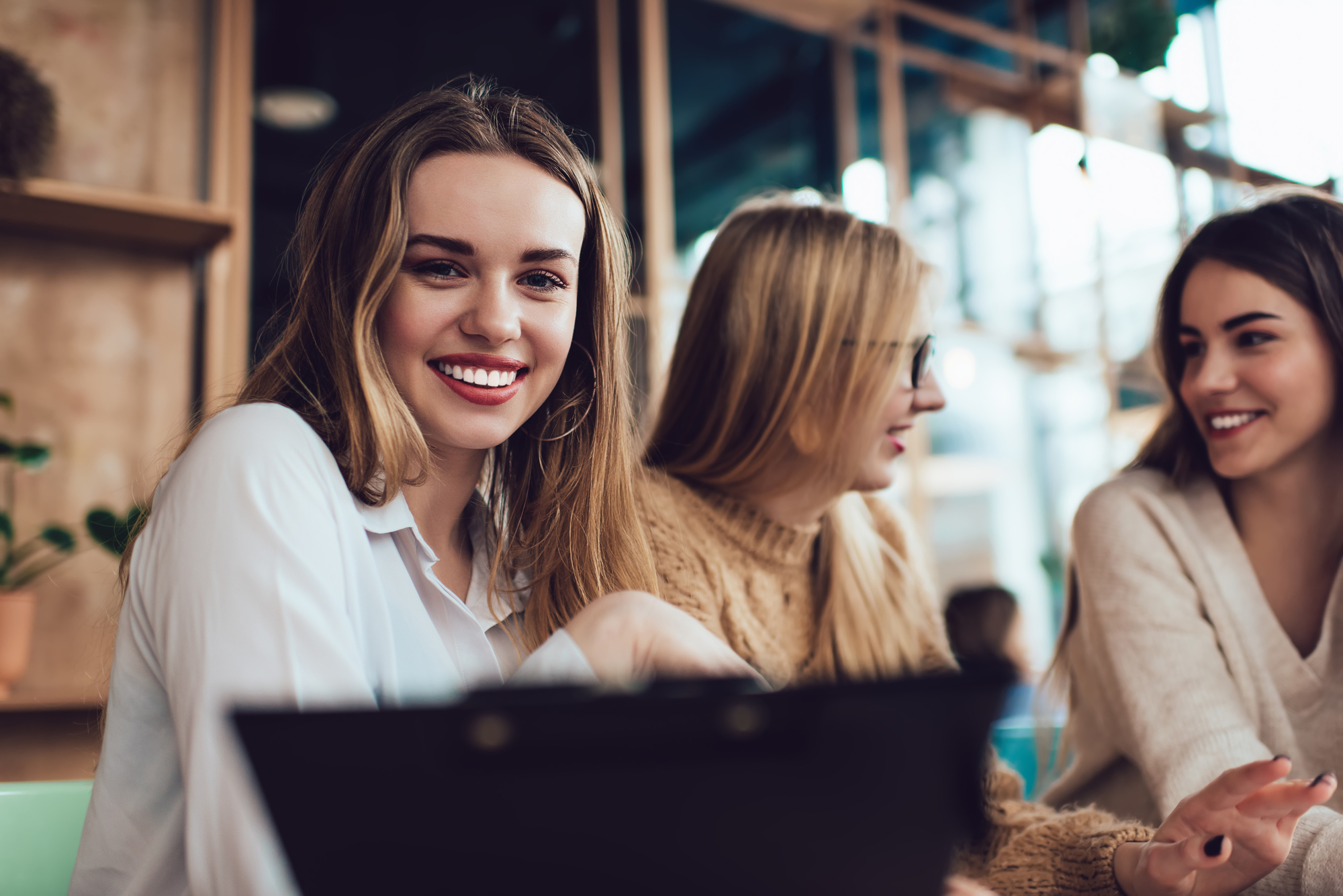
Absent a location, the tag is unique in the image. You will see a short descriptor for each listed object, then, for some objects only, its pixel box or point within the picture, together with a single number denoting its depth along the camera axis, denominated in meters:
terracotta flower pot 2.28
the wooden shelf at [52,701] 2.29
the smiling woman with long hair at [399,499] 0.65
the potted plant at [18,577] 2.29
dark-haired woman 1.38
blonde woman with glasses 1.58
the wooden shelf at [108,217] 2.61
